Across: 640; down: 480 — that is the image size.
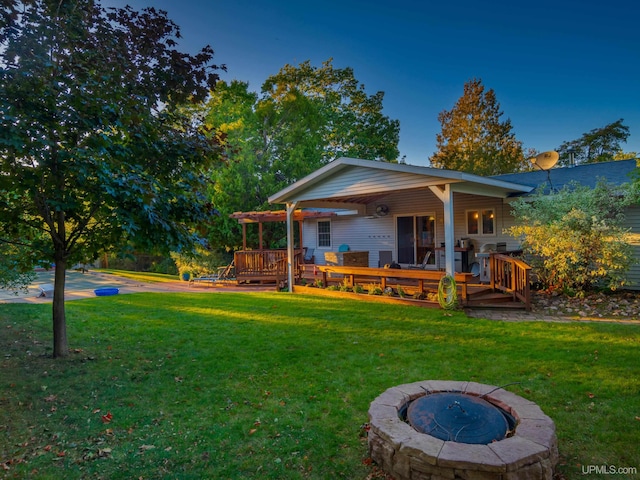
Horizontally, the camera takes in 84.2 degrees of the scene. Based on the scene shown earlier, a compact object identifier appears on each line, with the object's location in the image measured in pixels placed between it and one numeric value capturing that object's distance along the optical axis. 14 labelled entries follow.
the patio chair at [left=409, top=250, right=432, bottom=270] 11.59
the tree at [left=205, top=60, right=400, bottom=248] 16.84
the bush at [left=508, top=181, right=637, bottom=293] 7.71
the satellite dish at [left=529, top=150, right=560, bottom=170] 10.49
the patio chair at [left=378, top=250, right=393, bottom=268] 13.15
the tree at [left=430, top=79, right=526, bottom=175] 27.14
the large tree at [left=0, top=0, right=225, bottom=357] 3.49
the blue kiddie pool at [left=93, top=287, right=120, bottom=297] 12.08
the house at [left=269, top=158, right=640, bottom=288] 8.49
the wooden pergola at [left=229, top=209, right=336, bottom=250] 13.05
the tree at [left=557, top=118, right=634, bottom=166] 25.78
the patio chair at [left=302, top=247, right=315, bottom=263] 16.03
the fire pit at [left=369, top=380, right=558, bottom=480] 2.22
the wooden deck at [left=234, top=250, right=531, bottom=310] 7.98
